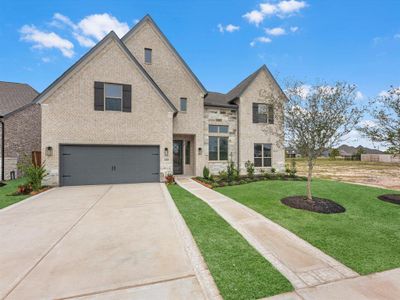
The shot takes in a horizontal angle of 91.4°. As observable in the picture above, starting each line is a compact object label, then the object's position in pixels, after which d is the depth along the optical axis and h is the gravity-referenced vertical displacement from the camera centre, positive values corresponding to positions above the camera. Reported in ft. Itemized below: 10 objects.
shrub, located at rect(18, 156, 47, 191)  30.45 -3.39
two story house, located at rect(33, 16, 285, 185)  35.29 +7.36
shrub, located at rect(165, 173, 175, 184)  37.92 -4.79
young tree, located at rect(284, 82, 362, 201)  21.84 +4.15
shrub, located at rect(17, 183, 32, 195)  28.89 -5.14
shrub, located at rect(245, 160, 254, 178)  46.48 -3.36
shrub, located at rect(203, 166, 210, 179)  43.99 -4.21
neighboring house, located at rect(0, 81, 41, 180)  44.57 +6.27
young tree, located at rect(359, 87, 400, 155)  23.88 +3.16
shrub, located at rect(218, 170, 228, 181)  43.22 -4.86
